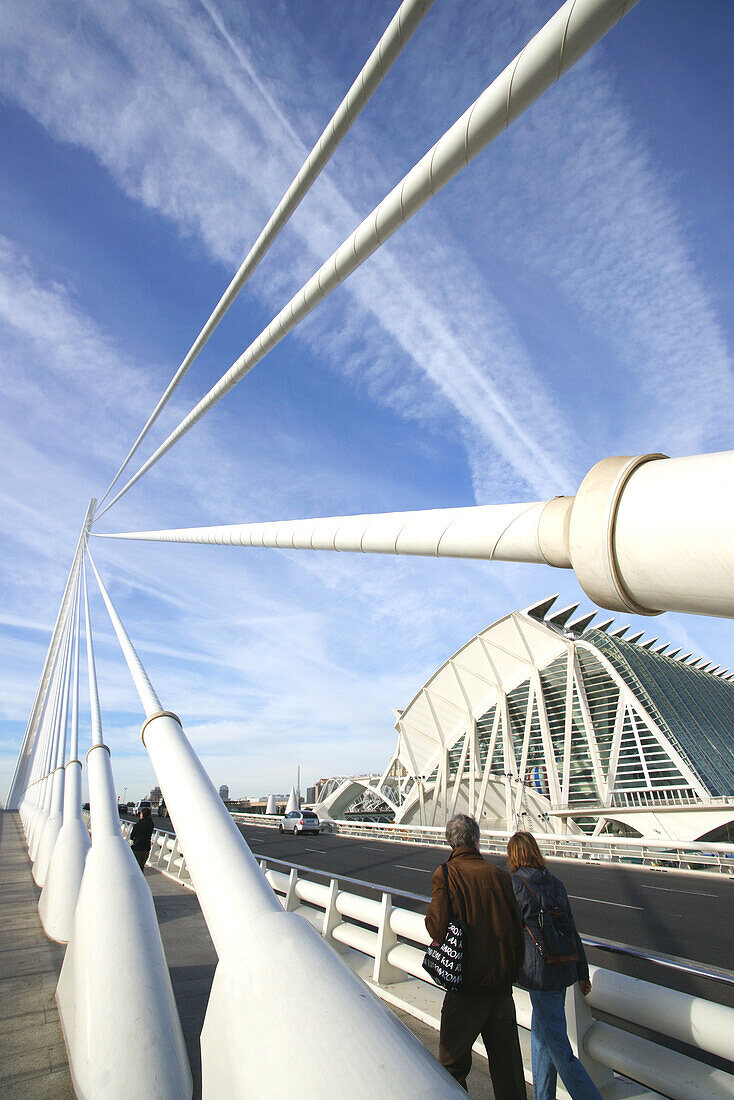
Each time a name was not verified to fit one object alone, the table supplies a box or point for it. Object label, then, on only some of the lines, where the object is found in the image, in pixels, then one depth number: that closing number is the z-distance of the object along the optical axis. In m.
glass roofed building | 29.98
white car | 33.00
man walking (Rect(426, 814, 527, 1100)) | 2.96
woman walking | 3.09
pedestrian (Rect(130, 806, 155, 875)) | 12.46
